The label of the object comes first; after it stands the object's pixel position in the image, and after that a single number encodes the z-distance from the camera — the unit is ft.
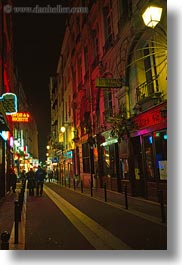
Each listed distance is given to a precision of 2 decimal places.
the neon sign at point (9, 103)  53.36
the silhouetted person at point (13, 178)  67.92
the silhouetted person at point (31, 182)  63.26
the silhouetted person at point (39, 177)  61.67
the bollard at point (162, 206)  28.58
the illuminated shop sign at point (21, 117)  87.65
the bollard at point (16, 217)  23.83
